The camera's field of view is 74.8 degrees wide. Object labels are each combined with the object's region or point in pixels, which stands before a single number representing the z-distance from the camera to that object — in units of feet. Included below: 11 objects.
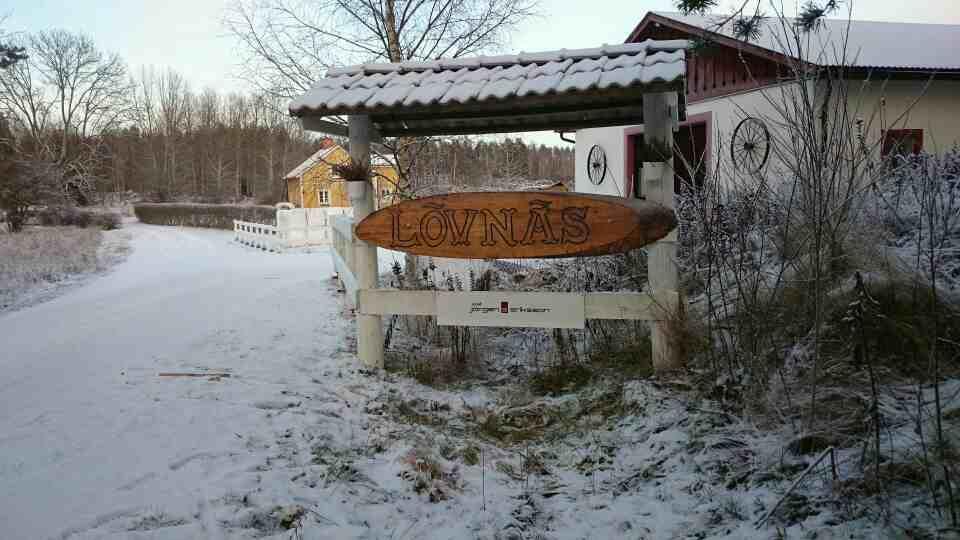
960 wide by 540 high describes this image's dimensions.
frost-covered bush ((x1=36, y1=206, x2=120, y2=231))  93.07
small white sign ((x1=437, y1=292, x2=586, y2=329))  16.14
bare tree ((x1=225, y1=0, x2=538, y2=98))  34.63
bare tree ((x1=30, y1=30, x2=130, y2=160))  127.85
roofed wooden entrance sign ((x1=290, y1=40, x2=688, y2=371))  14.94
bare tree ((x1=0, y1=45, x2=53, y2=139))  111.65
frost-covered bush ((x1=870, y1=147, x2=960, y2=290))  14.94
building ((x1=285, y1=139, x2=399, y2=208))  105.09
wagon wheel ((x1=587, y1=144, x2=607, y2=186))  45.99
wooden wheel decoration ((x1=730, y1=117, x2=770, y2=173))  30.45
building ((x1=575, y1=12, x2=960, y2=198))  29.55
